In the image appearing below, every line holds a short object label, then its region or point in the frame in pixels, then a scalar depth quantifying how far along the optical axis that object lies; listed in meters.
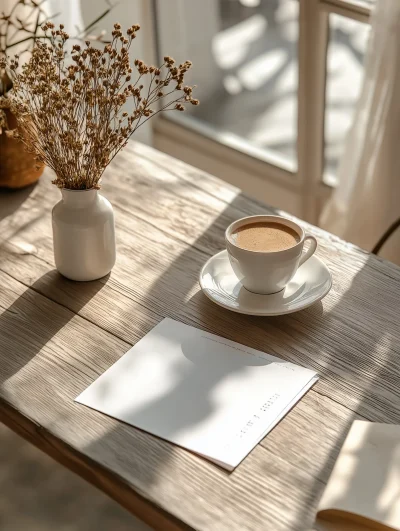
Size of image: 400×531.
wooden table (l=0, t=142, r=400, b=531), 1.01
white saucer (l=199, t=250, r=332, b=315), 1.30
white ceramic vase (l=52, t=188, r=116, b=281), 1.36
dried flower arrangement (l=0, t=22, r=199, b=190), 1.23
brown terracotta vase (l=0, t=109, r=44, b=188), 1.63
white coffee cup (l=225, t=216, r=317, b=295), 1.27
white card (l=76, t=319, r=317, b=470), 1.09
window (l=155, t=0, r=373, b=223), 2.40
